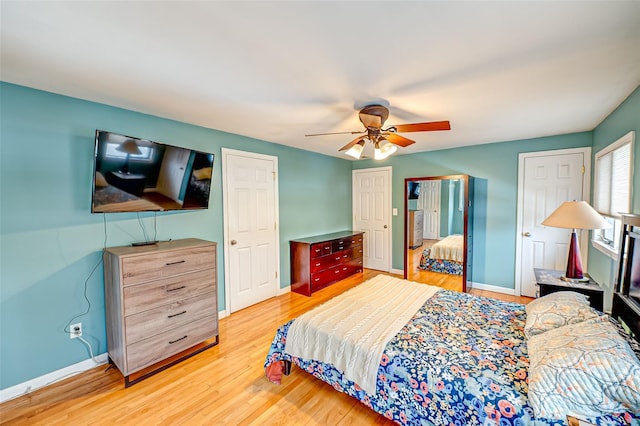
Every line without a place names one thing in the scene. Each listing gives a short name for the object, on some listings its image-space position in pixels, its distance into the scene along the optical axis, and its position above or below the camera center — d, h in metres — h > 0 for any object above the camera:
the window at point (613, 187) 2.24 +0.18
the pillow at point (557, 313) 1.66 -0.71
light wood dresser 2.08 -0.86
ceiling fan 2.27 +0.67
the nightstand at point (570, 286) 2.33 -0.75
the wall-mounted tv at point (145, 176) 2.12 +0.26
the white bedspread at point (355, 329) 1.71 -0.91
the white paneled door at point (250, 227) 3.37 -0.32
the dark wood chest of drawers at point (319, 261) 4.00 -0.91
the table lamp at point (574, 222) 2.30 -0.16
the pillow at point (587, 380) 1.13 -0.78
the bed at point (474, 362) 1.18 -0.91
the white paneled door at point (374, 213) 5.11 -0.18
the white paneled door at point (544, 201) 3.42 +0.04
